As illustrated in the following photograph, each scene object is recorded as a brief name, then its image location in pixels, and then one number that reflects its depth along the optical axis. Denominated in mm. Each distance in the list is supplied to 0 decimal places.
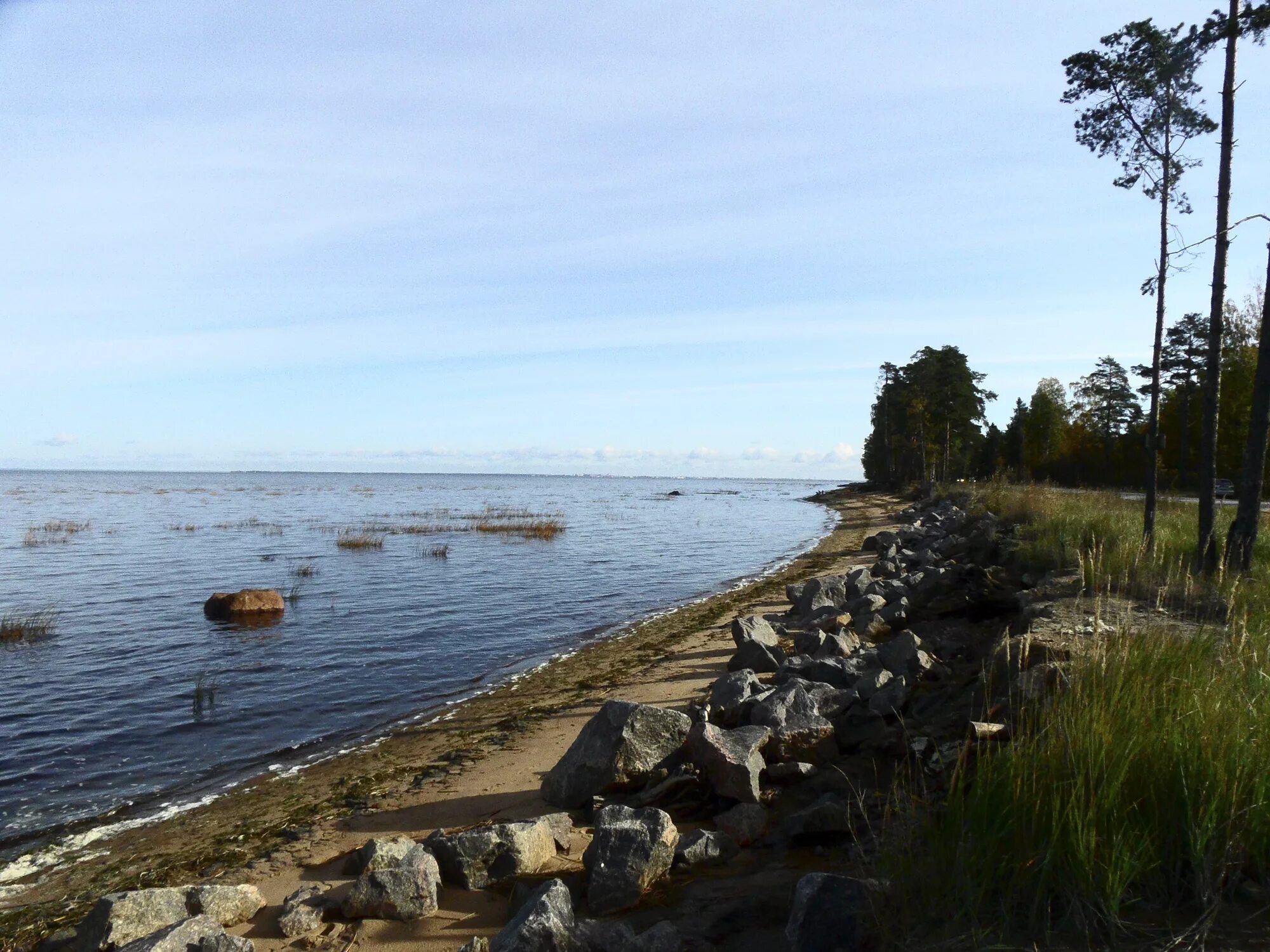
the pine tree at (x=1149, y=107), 15859
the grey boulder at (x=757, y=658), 11352
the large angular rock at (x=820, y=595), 15773
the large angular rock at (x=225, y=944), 4492
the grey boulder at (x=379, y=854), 5723
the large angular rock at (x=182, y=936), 4457
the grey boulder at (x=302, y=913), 5121
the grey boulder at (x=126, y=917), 4926
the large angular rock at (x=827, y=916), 3594
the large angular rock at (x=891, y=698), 7402
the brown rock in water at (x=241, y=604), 17844
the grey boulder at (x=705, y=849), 5176
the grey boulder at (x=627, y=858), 4793
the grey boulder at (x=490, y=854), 5469
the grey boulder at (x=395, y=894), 5117
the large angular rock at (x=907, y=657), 8703
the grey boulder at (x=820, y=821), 5152
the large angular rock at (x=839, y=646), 10828
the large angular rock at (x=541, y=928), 4117
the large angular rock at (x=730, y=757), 6098
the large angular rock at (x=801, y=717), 6867
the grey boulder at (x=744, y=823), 5504
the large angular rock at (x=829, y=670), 9023
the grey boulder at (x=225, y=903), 5277
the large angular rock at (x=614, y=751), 6824
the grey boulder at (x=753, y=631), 12203
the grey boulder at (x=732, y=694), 8344
